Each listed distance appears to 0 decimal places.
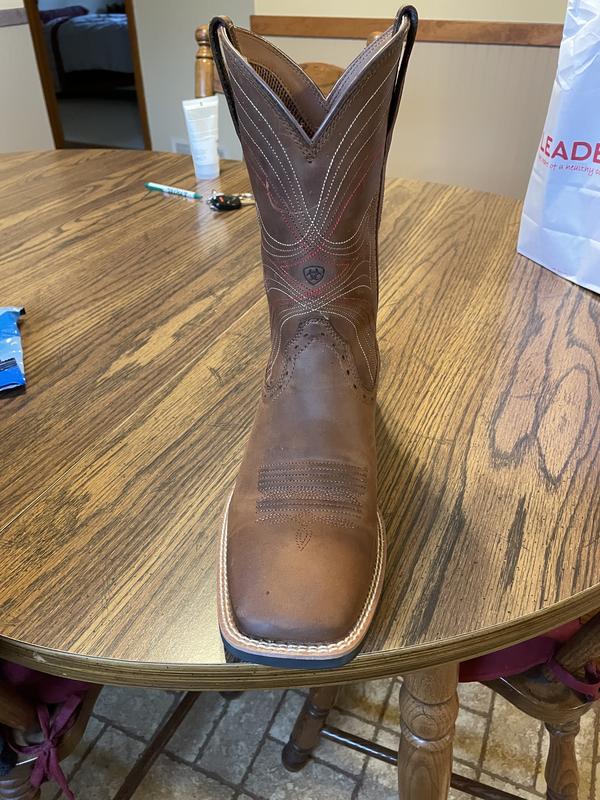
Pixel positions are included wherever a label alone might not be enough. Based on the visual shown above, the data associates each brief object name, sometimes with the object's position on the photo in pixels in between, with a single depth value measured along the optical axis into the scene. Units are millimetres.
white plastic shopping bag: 749
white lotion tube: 1202
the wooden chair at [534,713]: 579
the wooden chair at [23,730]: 579
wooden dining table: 443
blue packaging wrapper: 673
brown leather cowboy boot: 418
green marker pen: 1179
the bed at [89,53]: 5191
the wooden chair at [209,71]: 1367
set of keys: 1131
